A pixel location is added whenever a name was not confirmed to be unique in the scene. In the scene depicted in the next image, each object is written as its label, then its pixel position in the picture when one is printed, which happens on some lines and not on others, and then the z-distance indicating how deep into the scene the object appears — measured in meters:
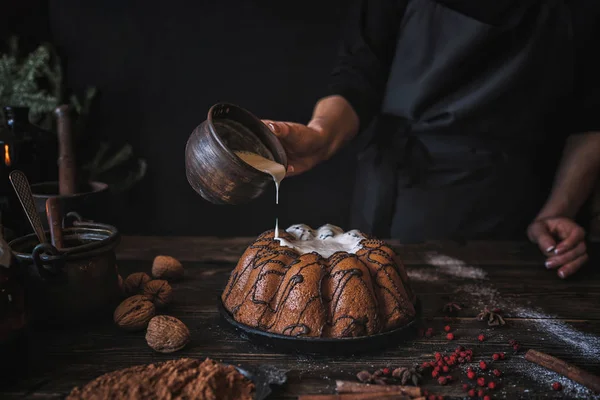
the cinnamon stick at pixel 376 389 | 0.59
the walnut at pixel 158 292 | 0.76
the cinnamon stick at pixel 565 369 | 0.61
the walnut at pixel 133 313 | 0.69
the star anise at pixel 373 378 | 0.61
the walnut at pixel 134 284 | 0.78
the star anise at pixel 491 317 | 0.74
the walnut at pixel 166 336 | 0.66
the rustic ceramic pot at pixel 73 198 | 0.78
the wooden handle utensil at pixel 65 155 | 0.81
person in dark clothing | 1.01
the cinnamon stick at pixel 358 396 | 0.58
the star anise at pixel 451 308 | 0.77
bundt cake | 0.67
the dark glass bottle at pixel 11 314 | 0.58
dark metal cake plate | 0.65
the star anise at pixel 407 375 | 0.61
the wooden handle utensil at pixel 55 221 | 0.69
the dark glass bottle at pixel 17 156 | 0.79
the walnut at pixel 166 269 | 0.85
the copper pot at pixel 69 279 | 0.65
